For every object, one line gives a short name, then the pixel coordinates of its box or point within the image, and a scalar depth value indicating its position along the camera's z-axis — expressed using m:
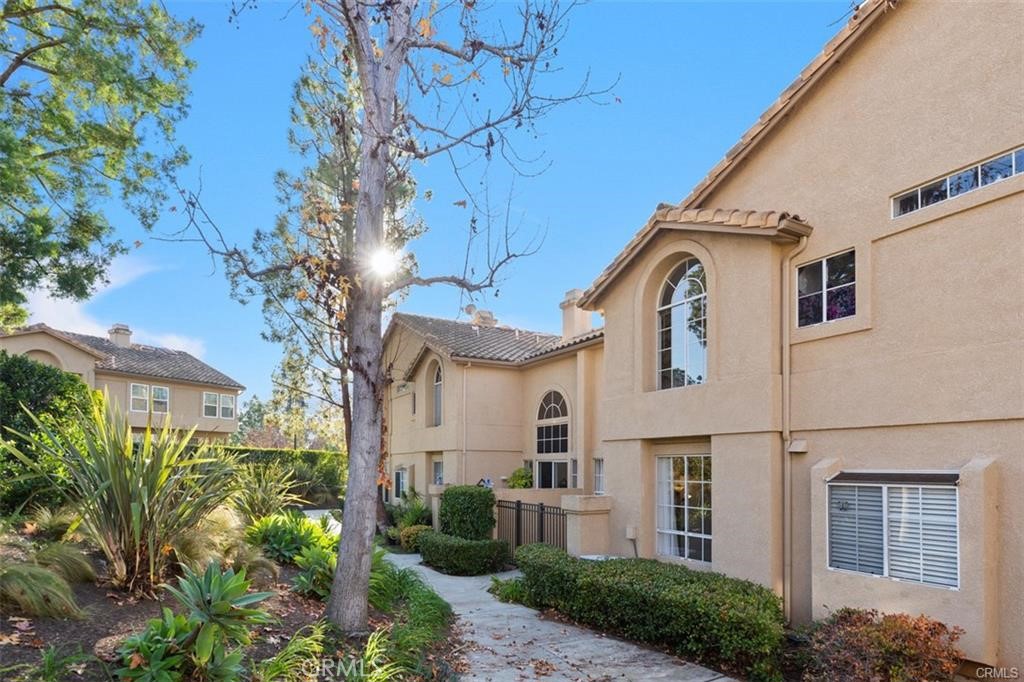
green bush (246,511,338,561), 9.98
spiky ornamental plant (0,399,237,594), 6.79
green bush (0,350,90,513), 10.84
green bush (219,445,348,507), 32.03
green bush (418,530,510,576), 15.62
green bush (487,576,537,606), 12.17
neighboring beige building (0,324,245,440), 32.12
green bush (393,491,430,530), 20.25
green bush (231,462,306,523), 11.52
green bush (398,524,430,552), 18.98
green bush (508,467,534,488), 19.14
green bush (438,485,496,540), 16.77
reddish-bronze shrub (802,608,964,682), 6.71
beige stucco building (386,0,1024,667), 7.46
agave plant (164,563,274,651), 5.34
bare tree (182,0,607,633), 7.96
